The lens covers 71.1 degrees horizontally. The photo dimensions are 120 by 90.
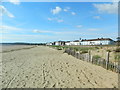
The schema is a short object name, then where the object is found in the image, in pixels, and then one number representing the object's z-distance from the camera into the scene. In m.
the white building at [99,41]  60.70
